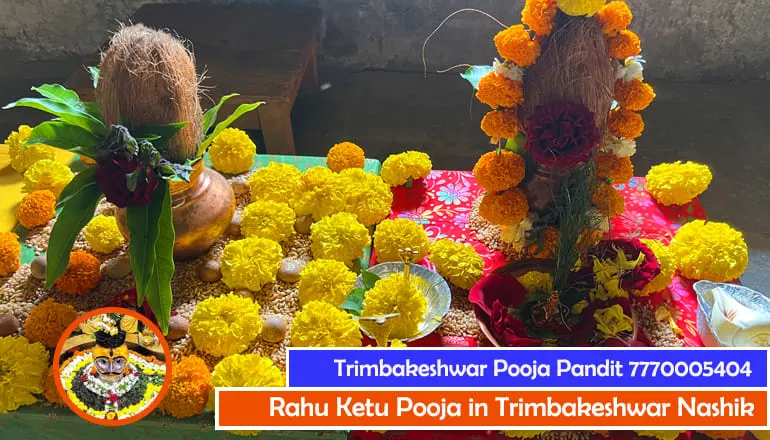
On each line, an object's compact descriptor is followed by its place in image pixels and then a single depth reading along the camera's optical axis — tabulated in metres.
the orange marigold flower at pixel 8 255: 1.40
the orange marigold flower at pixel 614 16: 1.25
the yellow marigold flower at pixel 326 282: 1.30
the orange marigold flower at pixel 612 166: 1.40
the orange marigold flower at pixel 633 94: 1.33
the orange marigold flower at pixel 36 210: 1.52
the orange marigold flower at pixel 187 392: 1.12
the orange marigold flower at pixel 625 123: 1.36
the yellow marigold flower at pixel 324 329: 1.18
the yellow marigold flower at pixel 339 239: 1.40
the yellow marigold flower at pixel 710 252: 1.38
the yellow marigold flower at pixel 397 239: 1.42
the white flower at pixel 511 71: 1.32
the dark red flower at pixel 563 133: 1.26
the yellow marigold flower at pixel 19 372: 1.14
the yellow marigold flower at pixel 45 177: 1.59
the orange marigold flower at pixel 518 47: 1.28
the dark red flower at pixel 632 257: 1.29
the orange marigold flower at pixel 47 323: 1.24
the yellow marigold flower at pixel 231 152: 1.68
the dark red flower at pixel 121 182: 1.16
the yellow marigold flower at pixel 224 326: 1.21
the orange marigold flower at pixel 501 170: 1.40
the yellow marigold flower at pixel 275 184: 1.57
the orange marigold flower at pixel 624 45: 1.28
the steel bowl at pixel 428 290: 1.27
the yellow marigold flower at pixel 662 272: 1.35
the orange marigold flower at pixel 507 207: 1.42
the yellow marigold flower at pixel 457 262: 1.38
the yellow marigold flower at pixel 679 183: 1.58
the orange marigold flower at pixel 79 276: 1.35
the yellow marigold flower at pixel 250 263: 1.34
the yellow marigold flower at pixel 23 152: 1.67
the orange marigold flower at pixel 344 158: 1.69
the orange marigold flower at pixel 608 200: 1.40
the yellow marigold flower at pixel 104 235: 1.45
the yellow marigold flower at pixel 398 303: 1.21
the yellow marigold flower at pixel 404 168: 1.66
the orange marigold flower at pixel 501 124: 1.36
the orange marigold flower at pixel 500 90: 1.32
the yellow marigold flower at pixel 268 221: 1.47
